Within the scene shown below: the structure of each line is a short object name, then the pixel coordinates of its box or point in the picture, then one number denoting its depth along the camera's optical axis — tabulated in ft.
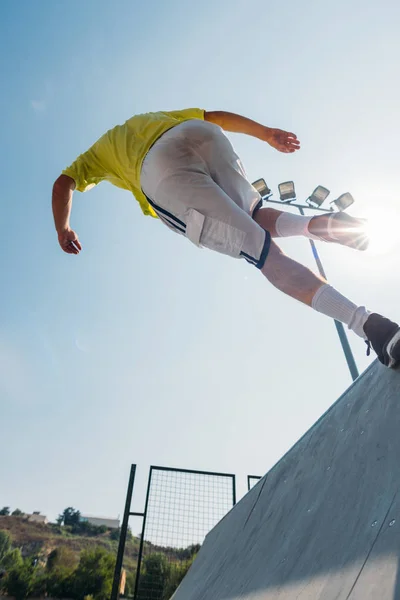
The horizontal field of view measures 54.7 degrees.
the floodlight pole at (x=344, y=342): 18.52
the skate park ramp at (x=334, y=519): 2.04
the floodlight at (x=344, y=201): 23.88
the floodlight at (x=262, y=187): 23.31
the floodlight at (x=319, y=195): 24.13
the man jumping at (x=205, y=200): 5.32
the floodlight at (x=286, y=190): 23.91
